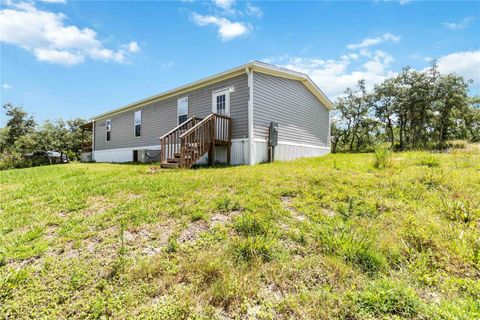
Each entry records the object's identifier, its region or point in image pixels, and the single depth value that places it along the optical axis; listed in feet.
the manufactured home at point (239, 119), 29.40
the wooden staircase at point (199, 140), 26.68
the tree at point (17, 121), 91.88
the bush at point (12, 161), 58.95
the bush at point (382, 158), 19.85
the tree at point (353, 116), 65.67
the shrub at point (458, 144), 34.75
